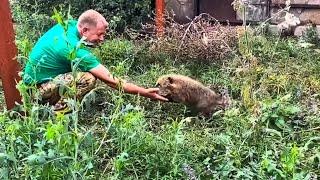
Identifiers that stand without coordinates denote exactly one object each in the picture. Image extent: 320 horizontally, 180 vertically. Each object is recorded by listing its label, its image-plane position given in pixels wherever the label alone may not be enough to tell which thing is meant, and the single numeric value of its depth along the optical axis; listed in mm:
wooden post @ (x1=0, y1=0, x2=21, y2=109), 3876
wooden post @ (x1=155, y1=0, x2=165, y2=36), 6438
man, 4026
